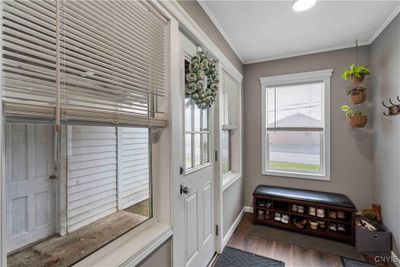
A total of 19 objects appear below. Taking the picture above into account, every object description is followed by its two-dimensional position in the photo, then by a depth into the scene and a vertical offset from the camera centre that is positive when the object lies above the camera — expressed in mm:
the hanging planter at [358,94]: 2412 +484
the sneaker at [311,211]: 2594 -1036
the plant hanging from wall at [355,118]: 2451 +192
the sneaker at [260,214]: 2887 -1193
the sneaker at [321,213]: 2543 -1035
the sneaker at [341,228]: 2471 -1195
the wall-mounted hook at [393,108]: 1938 +256
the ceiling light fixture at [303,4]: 1759 +1183
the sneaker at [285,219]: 2725 -1196
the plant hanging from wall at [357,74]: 2318 +714
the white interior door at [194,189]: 1490 -500
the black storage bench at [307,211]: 2459 -1059
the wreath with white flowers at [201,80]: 1591 +446
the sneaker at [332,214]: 2504 -1035
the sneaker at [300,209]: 2662 -1033
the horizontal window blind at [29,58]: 651 +268
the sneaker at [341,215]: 2469 -1028
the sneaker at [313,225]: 2570 -1203
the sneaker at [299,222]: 2646 -1219
